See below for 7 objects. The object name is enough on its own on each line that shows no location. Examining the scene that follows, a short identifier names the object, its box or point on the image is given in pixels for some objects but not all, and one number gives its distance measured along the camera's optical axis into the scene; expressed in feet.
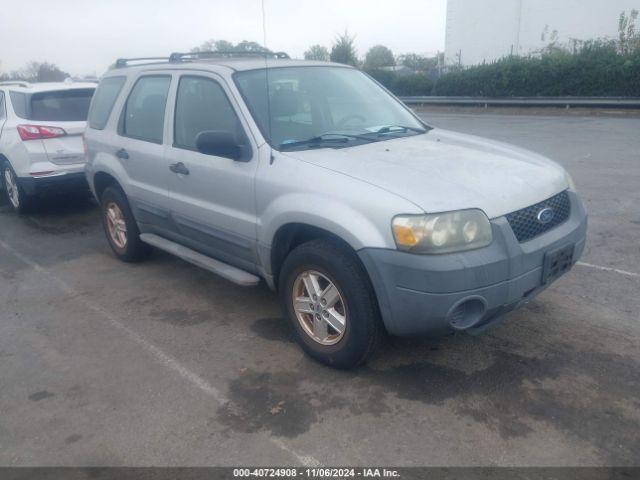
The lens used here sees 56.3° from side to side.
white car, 24.79
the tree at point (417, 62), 109.52
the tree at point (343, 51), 96.78
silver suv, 10.66
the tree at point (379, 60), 110.52
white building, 108.99
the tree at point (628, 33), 85.92
